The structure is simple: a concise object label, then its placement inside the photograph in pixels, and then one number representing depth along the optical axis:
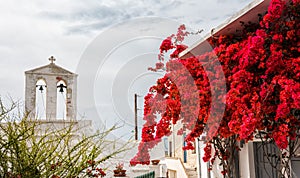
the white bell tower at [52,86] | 8.23
